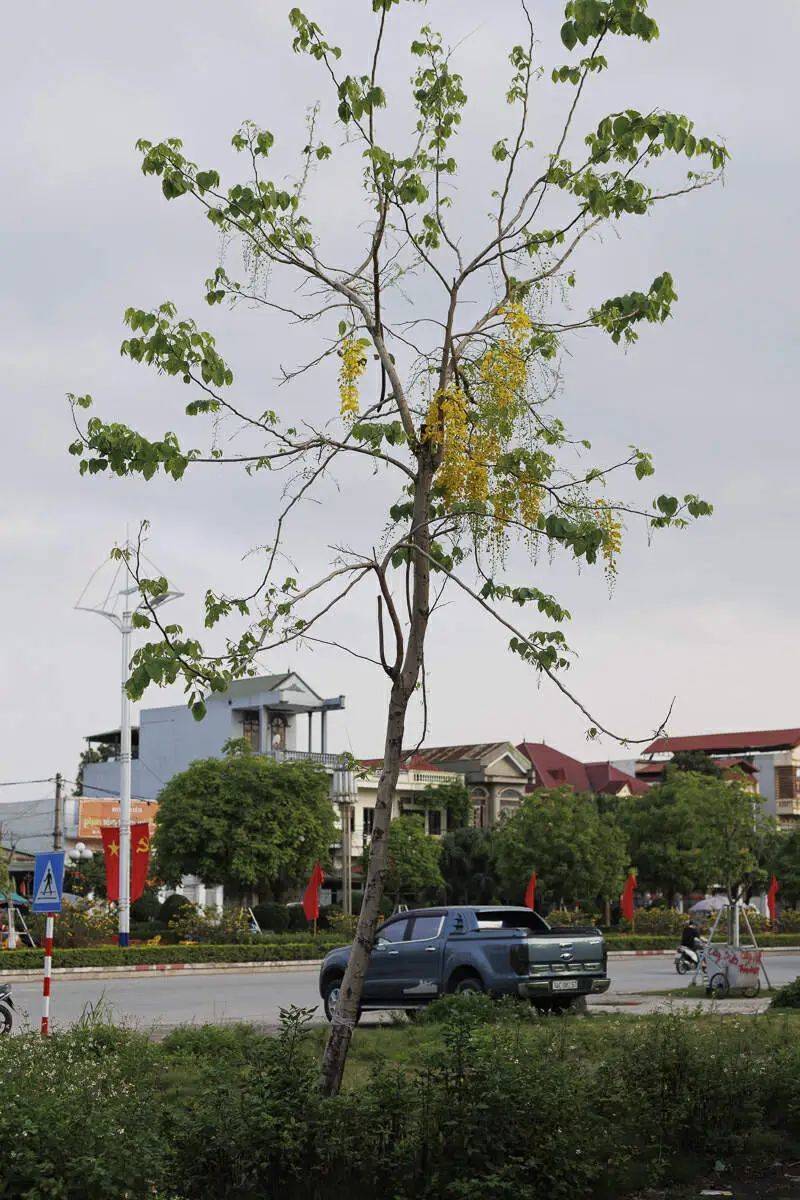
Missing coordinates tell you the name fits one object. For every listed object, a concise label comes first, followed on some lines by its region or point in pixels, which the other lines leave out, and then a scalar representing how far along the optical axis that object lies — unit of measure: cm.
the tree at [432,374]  852
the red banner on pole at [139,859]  4109
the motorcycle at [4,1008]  1684
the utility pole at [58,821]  5309
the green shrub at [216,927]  4584
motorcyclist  3709
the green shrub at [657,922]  6200
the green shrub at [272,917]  5456
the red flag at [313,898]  4794
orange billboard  7200
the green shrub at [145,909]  5944
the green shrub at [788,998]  2073
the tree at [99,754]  9844
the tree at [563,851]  5947
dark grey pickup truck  1922
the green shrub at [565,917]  5578
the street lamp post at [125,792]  4053
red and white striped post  1547
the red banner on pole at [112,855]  4178
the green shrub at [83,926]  4088
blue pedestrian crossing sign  1852
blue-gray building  8112
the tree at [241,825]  5419
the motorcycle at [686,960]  3678
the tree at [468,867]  7362
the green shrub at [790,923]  7106
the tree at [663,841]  6938
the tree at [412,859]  6238
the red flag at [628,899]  5478
